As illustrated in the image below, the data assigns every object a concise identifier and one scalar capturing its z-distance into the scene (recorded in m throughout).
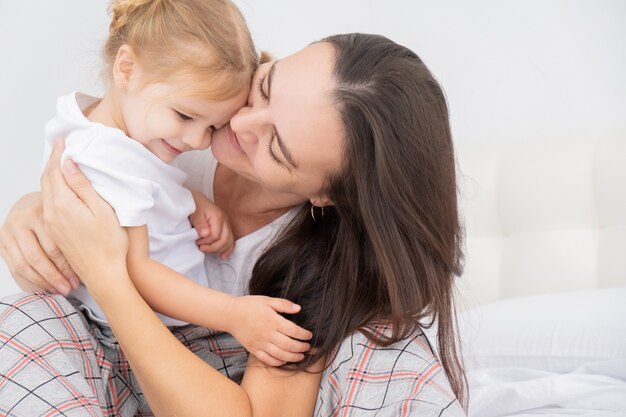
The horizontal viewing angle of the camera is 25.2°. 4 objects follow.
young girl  1.71
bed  1.98
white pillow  2.08
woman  1.69
